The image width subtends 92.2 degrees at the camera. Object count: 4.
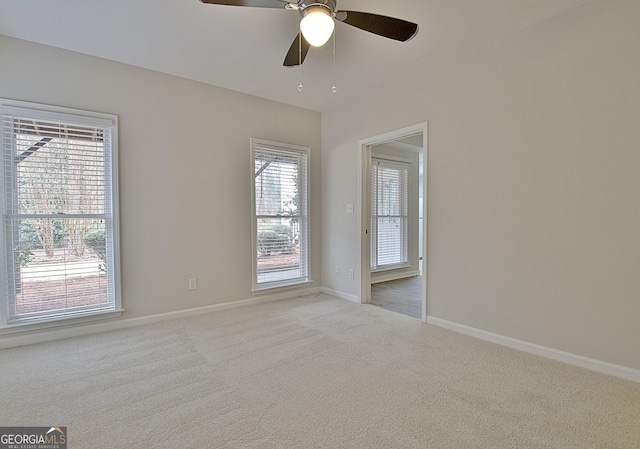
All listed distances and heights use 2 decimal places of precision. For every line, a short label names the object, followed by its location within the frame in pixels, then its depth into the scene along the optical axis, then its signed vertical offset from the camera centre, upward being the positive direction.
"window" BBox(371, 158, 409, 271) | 5.59 +0.08
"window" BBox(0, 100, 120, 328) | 2.73 +0.09
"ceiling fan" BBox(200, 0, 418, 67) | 1.81 +1.25
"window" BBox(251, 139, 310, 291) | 4.10 +0.08
